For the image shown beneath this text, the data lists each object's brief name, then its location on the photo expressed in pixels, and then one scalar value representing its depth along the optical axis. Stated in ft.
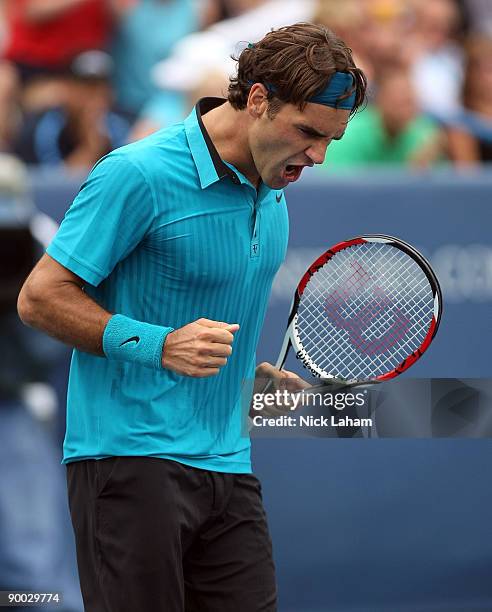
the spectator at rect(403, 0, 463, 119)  49.01
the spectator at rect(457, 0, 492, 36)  52.47
